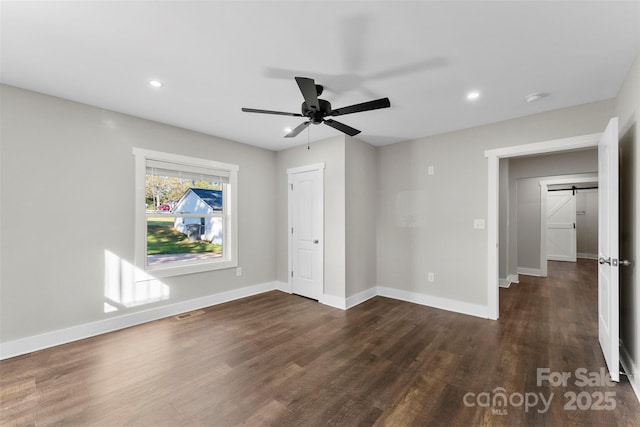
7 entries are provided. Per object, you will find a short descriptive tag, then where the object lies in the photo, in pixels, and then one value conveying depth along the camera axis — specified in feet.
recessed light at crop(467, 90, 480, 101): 8.69
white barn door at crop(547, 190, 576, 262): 24.76
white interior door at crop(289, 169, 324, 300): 14.07
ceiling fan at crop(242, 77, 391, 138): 6.55
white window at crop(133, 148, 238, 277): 11.25
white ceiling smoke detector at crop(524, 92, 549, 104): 8.75
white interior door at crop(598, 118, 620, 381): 7.02
